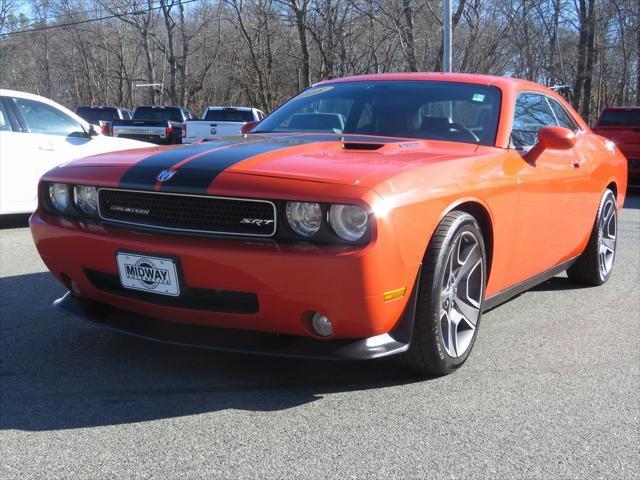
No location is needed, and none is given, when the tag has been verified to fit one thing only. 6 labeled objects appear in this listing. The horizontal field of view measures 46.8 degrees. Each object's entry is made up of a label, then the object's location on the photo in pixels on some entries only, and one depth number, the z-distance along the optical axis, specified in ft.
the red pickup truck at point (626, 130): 46.75
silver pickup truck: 59.00
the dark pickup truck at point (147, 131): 69.77
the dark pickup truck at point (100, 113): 90.43
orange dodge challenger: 9.40
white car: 26.23
